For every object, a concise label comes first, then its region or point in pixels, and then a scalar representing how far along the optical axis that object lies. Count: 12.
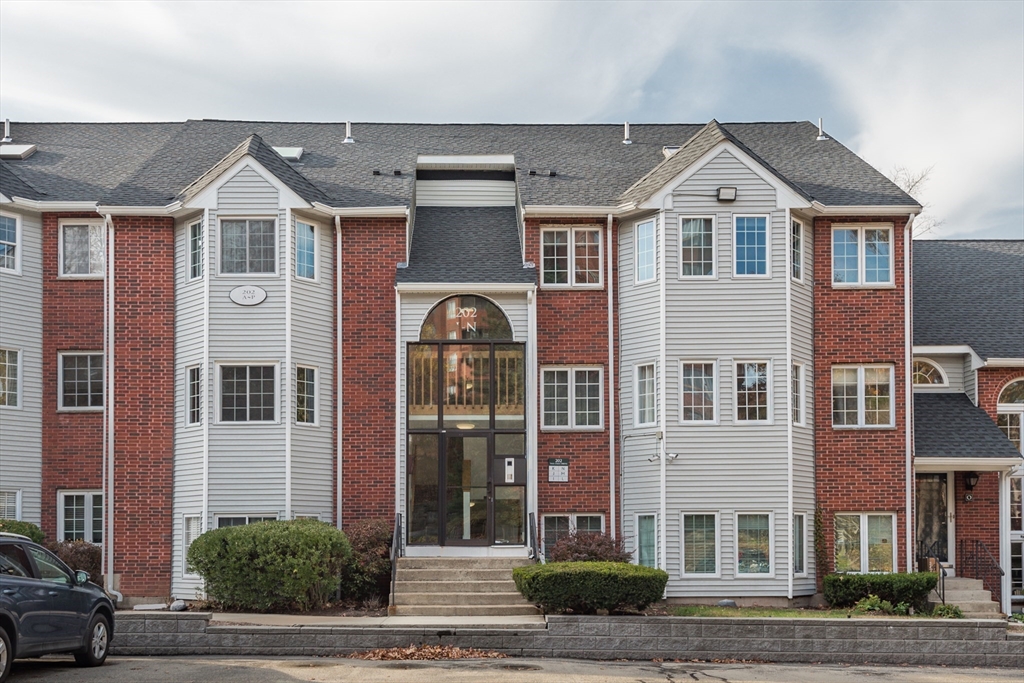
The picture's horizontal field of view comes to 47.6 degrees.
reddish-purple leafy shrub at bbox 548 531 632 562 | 20.84
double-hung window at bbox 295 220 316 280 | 23.44
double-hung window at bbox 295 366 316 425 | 23.19
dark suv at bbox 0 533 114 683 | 13.05
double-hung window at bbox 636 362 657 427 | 23.42
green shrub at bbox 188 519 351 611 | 19.83
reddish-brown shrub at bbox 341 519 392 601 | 21.66
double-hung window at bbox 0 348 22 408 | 23.55
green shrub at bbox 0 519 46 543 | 21.28
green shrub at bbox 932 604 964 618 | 21.36
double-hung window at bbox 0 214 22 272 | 23.77
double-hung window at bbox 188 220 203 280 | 23.20
